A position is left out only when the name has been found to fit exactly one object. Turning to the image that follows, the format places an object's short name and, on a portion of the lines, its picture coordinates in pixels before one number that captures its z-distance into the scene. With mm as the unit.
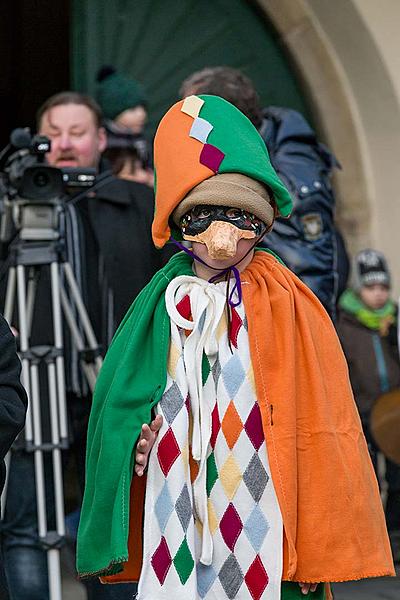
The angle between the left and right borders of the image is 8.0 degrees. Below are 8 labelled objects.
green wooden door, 15396
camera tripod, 9028
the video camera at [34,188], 9228
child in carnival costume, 6639
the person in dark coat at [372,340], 14648
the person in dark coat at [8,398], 6208
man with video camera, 9108
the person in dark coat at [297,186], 9101
